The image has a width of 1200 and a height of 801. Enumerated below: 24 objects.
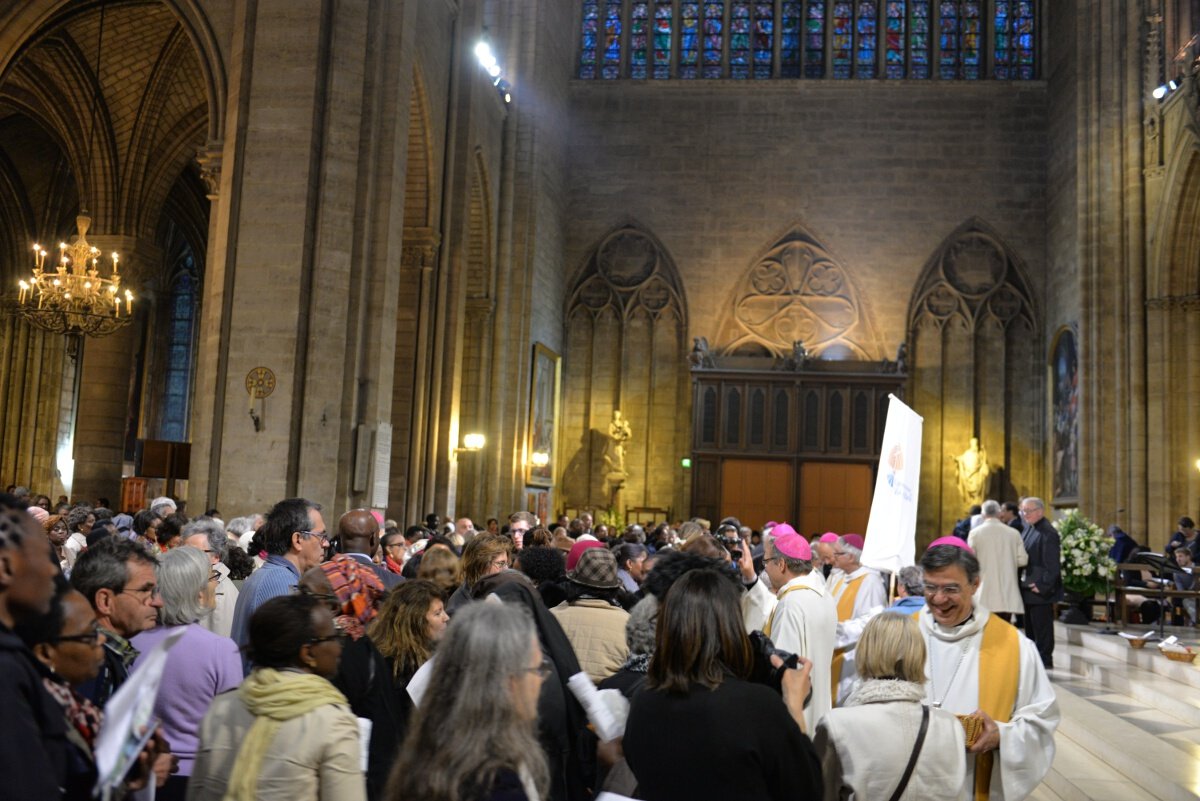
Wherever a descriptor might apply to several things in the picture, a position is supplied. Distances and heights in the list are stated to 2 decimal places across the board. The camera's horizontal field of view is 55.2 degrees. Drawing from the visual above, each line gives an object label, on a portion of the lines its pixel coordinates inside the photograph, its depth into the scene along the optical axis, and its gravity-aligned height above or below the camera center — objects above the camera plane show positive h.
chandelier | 14.02 +2.16
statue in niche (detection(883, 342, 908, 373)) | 25.00 +3.11
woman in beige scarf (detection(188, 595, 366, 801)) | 2.60 -0.57
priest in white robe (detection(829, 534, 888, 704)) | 5.59 -0.52
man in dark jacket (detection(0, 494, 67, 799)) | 1.83 -0.34
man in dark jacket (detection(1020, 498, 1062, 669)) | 11.10 -0.64
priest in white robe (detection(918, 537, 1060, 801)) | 3.59 -0.56
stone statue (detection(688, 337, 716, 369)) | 25.41 +3.17
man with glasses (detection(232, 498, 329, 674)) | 4.62 -0.28
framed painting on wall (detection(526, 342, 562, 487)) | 22.97 +1.51
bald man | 5.73 -0.24
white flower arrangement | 13.32 -0.50
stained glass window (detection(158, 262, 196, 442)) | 27.91 +2.53
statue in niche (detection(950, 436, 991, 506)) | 24.89 +0.82
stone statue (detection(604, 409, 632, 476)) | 25.59 +1.11
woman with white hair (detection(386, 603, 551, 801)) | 2.29 -0.48
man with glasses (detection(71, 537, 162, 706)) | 3.44 -0.33
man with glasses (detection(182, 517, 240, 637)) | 5.26 -0.41
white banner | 5.74 +0.07
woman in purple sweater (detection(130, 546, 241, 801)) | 3.43 -0.62
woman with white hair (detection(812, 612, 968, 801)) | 3.09 -0.62
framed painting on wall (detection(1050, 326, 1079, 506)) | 22.83 +1.98
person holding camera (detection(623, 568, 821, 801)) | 2.67 -0.52
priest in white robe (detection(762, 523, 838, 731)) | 4.77 -0.52
